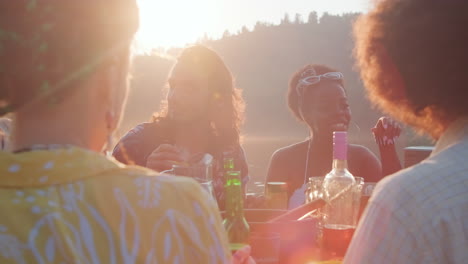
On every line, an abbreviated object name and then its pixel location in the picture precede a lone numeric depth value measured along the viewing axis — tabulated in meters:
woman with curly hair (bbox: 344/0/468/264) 1.03
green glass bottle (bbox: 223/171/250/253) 1.39
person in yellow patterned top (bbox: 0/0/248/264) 0.84
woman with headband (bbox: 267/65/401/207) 3.47
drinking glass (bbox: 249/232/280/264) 1.36
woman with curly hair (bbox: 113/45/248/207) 3.22
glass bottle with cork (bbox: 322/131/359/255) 1.62
